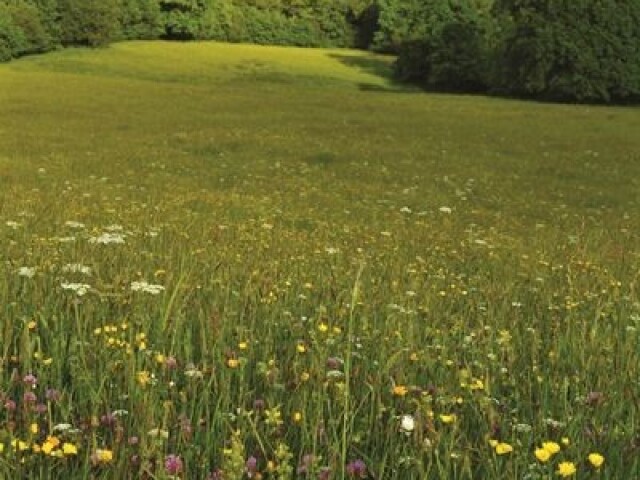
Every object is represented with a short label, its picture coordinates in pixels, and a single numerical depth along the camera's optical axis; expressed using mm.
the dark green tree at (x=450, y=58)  92875
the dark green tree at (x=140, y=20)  115812
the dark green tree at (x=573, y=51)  83188
